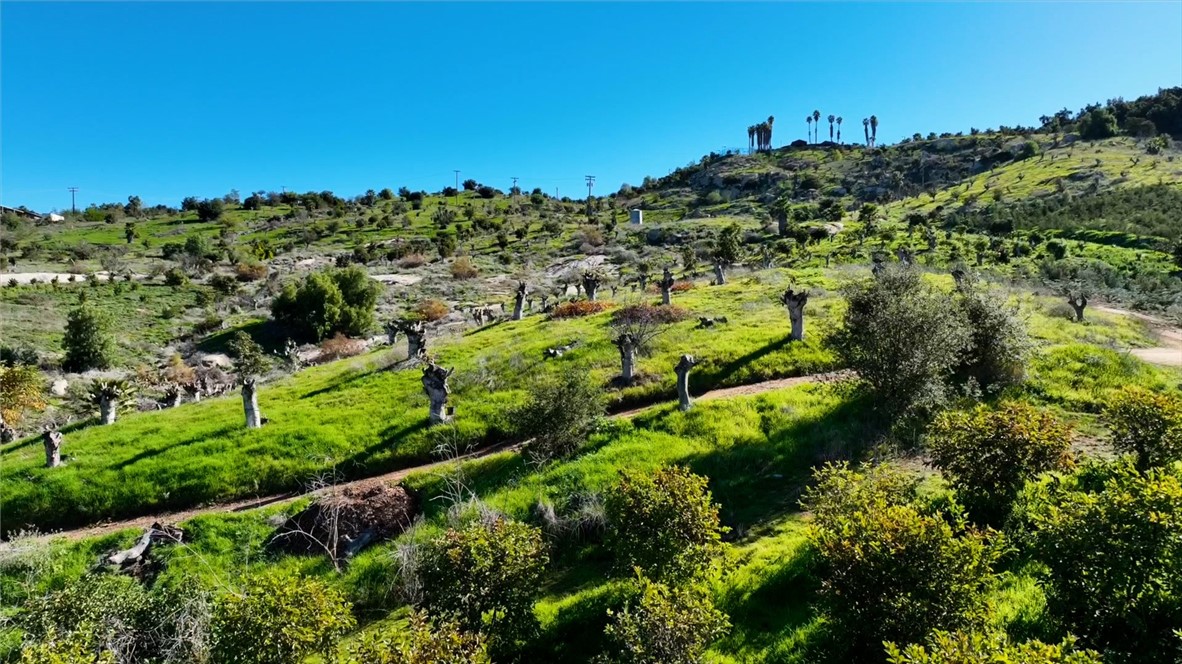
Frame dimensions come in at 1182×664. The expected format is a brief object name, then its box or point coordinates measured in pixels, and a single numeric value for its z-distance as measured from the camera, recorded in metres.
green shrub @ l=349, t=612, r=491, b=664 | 9.23
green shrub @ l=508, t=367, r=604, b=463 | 20.80
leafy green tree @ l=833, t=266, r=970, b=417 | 19.92
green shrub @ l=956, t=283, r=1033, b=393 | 22.67
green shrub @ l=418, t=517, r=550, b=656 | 12.45
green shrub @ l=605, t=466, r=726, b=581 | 13.21
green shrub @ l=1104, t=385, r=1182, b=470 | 14.12
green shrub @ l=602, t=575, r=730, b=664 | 10.18
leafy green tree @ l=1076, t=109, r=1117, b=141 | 131.38
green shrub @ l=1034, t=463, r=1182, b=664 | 8.95
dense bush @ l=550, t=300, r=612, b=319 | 38.84
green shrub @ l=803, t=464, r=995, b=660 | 9.74
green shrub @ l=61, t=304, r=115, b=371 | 46.41
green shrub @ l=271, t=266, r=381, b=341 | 55.66
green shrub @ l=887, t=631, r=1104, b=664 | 7.29
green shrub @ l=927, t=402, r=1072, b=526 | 13.93
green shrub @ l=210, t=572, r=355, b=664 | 10.89
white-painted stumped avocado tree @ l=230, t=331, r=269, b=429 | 24.56
